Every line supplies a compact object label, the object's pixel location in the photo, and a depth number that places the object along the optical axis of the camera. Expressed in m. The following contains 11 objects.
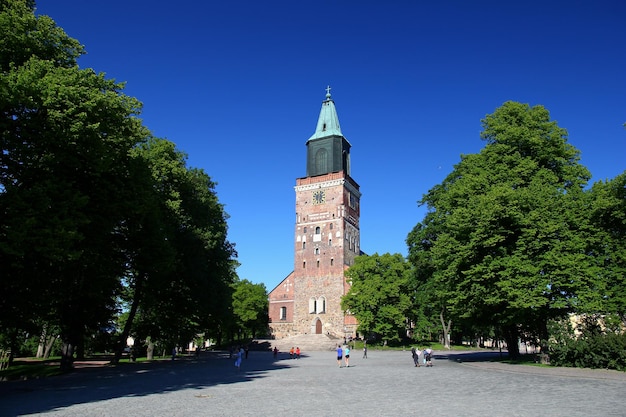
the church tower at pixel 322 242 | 63.81
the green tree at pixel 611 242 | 22.45
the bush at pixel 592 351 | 20.83
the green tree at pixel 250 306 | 70.19
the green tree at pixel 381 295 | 54.47
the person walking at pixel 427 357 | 27.55
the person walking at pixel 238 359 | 26.77
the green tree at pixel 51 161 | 15.35
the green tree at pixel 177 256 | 24.95
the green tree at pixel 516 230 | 23.17
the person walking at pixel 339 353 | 28.27
